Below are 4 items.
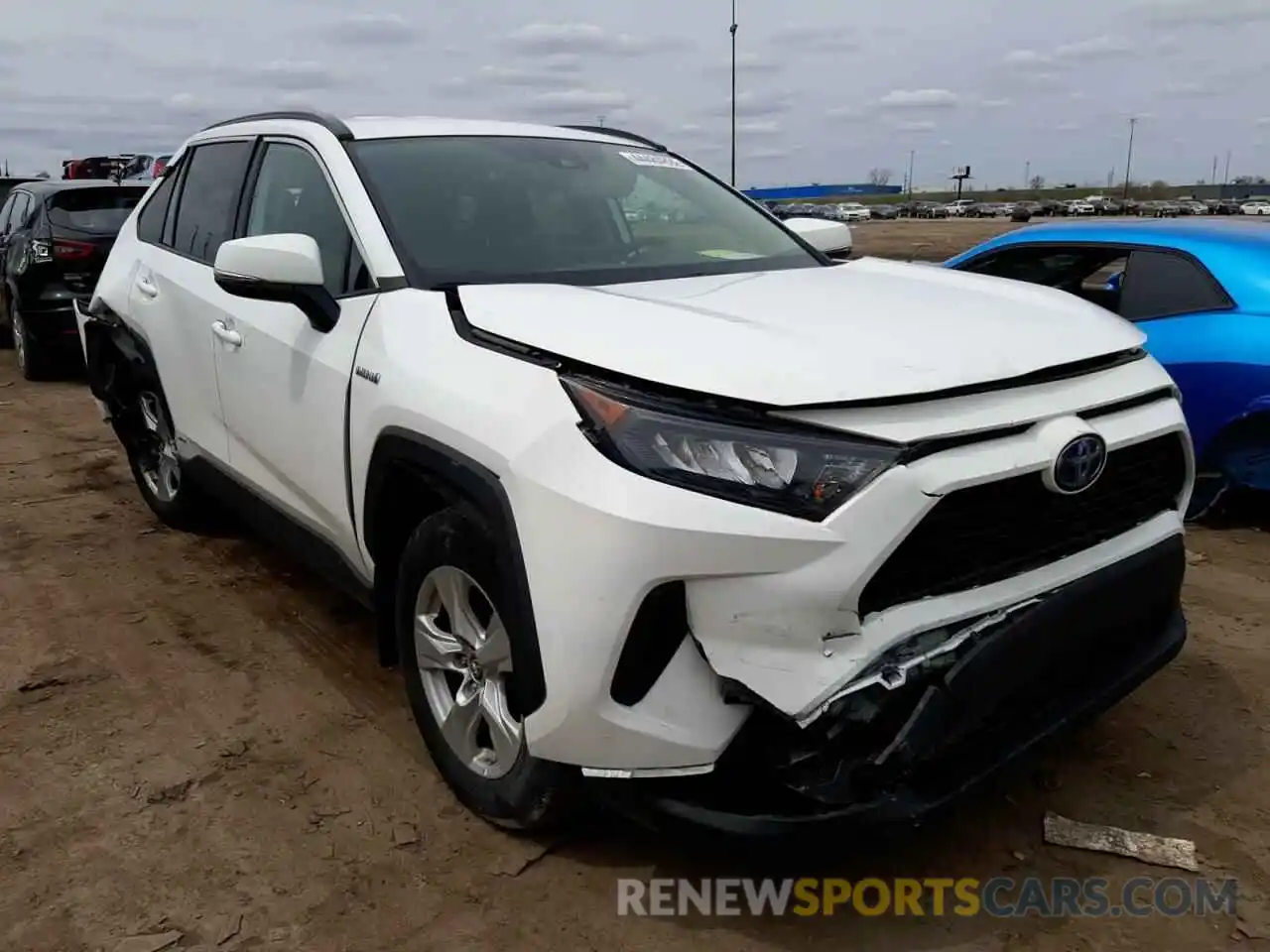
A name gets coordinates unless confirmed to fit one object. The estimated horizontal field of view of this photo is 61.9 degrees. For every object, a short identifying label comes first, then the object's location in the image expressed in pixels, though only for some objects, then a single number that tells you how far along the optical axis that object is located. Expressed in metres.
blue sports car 4.68
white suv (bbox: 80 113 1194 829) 2.03
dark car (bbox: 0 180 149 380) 8.97
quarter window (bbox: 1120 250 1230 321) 4.89
